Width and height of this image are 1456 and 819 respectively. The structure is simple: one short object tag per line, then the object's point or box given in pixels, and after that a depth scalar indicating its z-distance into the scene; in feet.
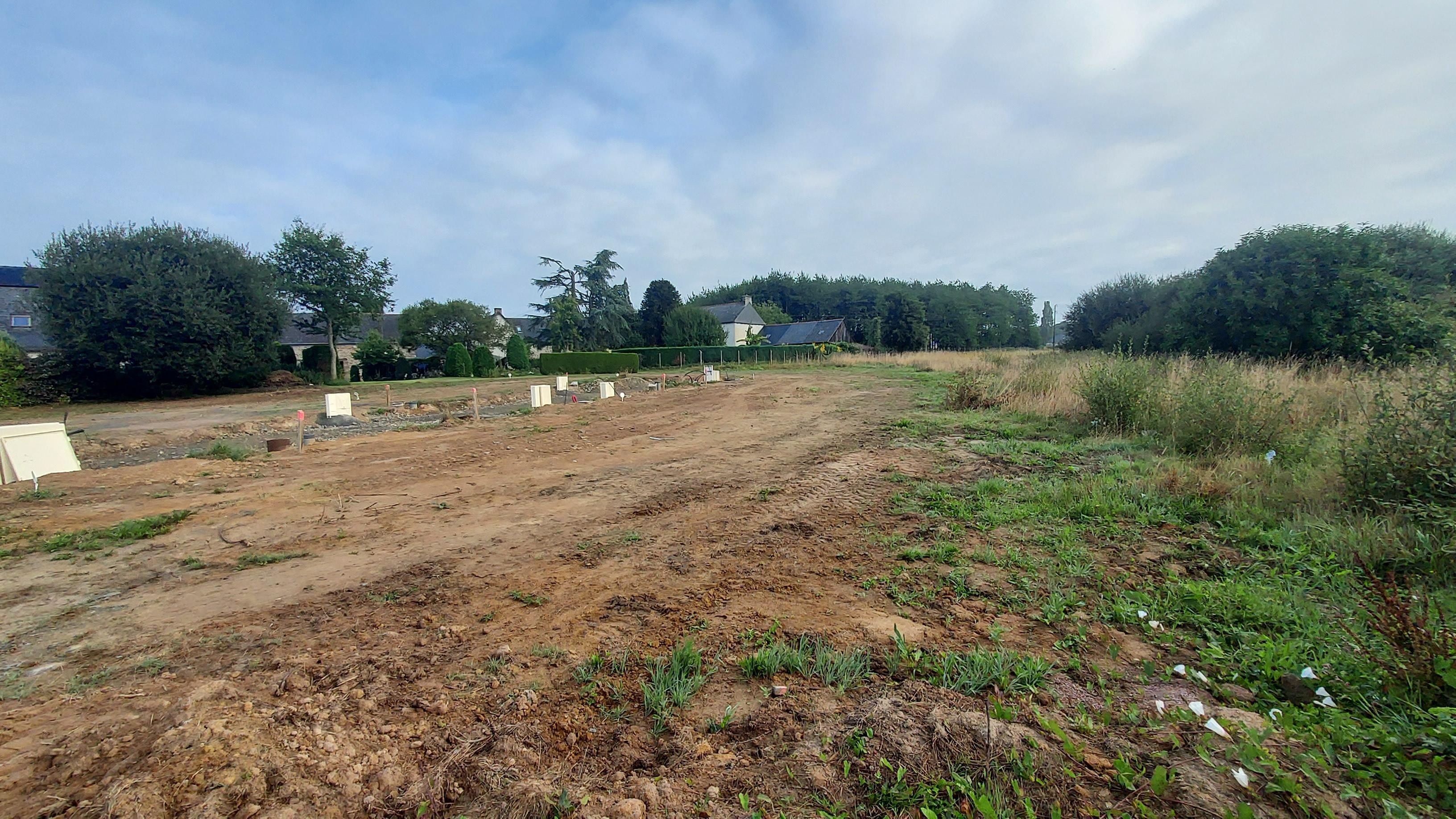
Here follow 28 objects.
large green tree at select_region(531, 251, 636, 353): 157.17
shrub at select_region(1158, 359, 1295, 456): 20.83
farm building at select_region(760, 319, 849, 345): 202.59
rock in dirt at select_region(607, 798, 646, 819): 6.27
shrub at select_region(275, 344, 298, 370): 102.32
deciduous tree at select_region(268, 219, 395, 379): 105.70
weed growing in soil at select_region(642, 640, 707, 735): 8.15
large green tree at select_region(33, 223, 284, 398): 68.64
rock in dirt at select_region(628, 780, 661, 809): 6.48
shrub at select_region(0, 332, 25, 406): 64.13
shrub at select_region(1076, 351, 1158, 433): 26.99
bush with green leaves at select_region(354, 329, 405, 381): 127.85
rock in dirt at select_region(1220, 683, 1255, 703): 7.97
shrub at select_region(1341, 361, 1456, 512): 13.07
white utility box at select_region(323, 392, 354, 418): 50.49
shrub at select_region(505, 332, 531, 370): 138.31
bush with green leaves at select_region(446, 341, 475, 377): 123.24
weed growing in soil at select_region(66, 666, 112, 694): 9.28
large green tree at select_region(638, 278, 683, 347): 186.39
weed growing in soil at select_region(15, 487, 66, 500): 22.07
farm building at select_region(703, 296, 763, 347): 213.66
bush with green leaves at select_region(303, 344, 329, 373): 107.34
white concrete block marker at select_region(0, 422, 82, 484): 24.40
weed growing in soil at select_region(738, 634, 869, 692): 8.75
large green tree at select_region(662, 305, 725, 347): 173.58
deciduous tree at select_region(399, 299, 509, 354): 142.31
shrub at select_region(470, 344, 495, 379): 127.24
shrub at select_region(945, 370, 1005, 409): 41.19
